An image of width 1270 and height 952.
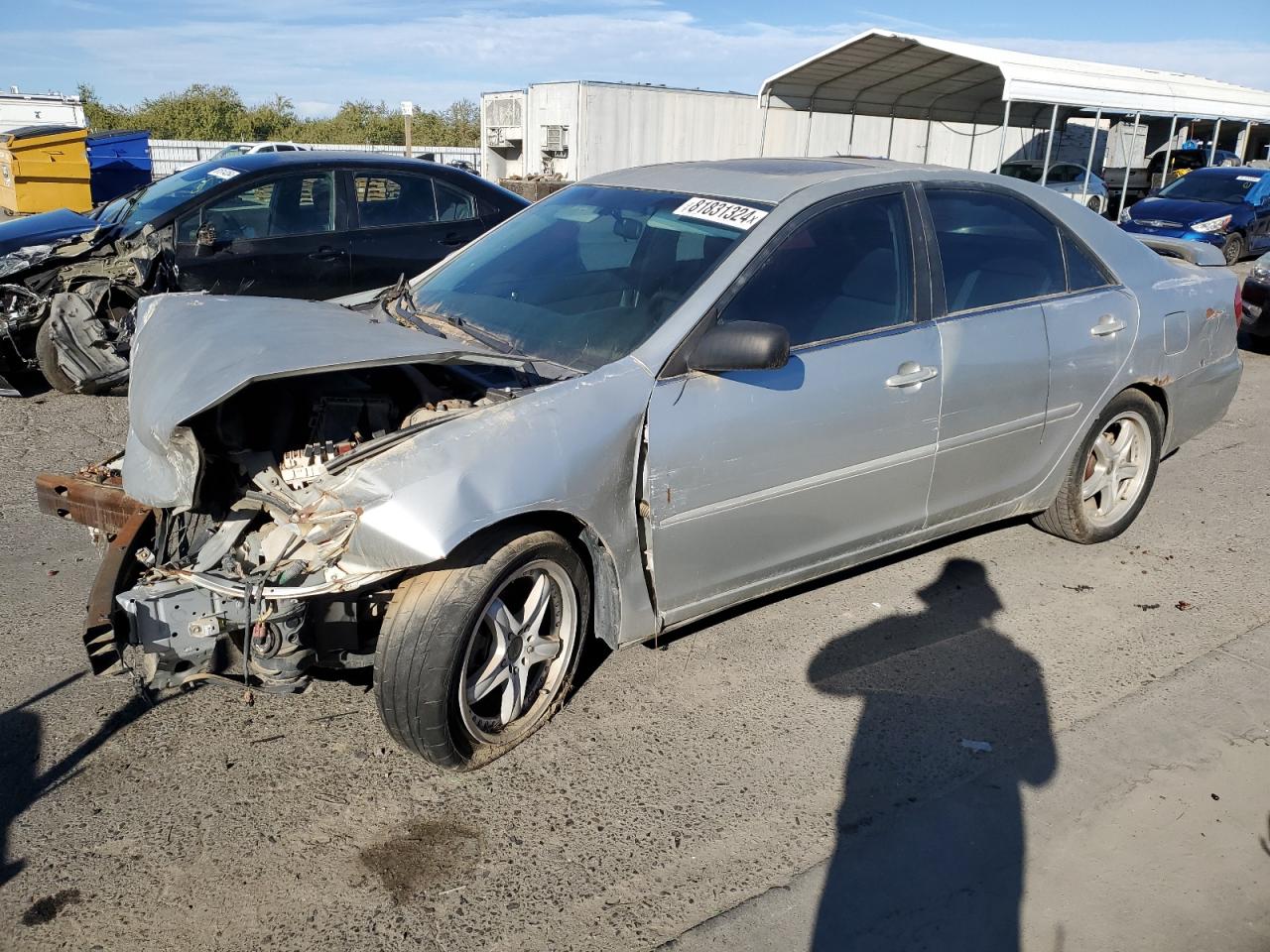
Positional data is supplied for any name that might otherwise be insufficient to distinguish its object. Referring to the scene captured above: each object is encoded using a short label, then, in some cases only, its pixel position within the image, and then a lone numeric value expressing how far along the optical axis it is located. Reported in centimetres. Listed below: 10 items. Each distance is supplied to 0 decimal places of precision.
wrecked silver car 281
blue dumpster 2012
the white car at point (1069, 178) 2012
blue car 1523
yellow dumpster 1633
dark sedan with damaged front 688
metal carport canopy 1644
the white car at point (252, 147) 2322
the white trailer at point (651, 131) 2666
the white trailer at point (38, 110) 2361
